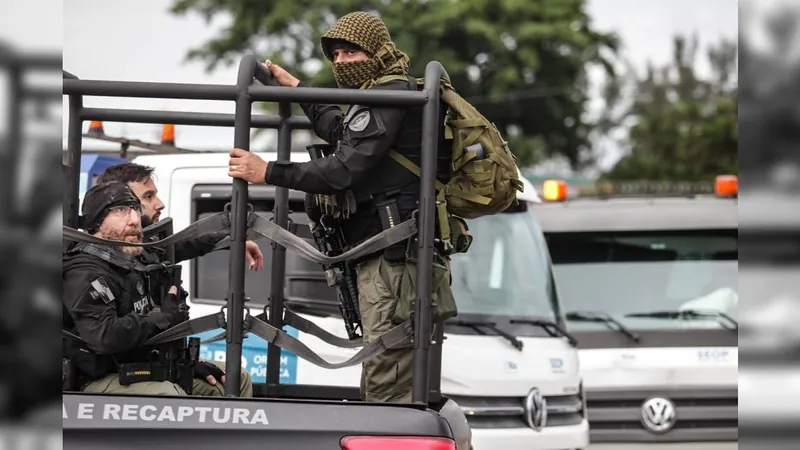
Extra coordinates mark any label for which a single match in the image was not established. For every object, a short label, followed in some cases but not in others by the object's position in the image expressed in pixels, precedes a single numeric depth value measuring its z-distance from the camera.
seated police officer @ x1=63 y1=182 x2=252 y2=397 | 7.29
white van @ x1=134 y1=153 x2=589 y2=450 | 11.91
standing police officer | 7.06
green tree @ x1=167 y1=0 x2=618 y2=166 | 45.00
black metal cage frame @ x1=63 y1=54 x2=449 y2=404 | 6.54
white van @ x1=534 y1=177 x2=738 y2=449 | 15.70
